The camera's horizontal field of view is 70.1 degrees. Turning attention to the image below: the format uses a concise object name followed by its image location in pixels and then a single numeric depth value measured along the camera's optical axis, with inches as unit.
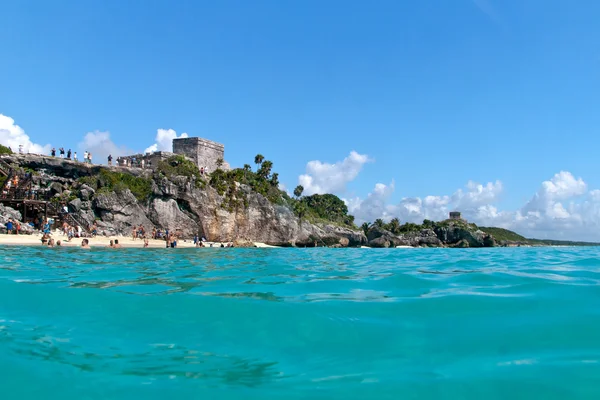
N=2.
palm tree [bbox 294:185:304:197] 3944.4
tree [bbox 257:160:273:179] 2659.9
